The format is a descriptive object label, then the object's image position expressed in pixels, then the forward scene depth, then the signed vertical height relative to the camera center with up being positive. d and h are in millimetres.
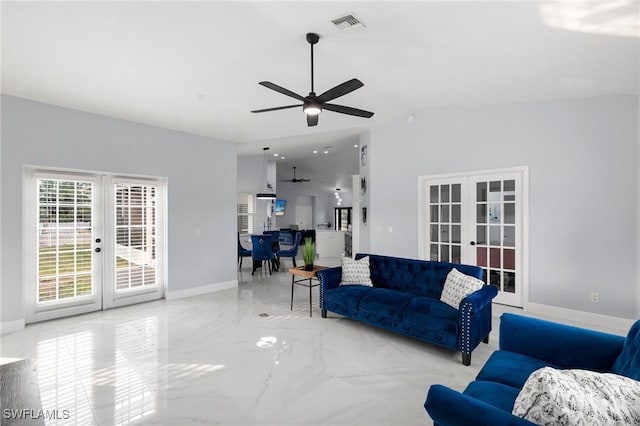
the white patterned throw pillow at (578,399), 1103 -669
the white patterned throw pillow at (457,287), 3173 -742
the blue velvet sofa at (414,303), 2984 -957
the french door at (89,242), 4074 -400
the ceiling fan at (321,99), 2699 +1021
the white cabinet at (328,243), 10039 -924
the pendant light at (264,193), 8836 +581
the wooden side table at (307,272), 4242 -782
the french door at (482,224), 4559 -171
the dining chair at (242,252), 7359 -879
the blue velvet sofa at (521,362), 1241 -839
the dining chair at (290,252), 7598 -918
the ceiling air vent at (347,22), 2584 +1572
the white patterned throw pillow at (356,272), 4195 -771
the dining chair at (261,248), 7004 -758
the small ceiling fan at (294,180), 12372 +1329
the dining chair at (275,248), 7836 -865
